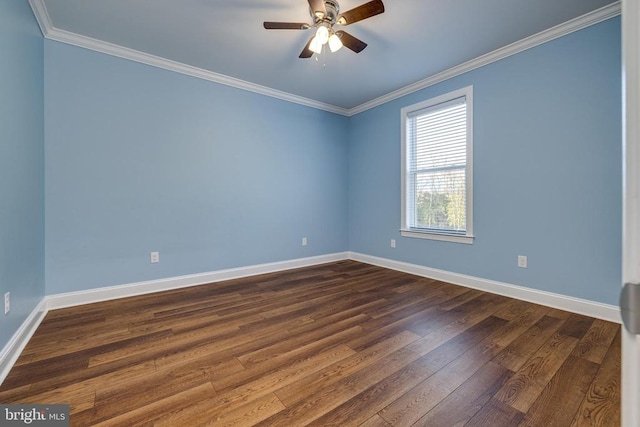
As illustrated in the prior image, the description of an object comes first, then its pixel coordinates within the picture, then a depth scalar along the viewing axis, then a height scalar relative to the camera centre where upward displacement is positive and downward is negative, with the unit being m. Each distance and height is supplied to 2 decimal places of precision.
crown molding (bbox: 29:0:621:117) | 2.24 +1.62
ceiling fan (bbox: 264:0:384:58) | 1.92 +1.44
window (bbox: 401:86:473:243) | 3.15 +0.54
